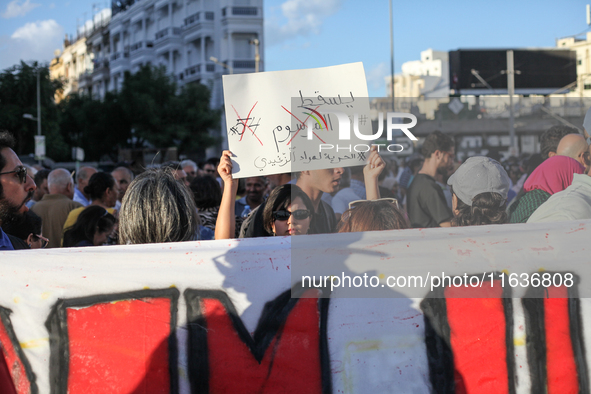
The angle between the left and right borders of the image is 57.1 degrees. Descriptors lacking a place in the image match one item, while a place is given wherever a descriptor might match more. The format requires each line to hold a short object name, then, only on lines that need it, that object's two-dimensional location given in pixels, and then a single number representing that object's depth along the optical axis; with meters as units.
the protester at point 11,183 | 2.32
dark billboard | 36.25
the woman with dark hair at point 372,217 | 2.56
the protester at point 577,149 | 3.12
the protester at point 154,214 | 2.41
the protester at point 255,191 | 4.90
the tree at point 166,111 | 32.09
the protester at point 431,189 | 3.65
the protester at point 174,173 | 2.60
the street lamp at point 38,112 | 32.35
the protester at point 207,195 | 4.30
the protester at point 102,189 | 4.84
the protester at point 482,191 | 2.60
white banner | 2.14
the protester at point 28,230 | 3.18
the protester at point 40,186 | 6.13
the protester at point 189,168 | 8.41
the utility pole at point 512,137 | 15.92
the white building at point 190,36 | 40.53
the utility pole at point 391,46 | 32.97
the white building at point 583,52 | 50.46
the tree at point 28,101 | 34.38
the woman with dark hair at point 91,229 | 3.85
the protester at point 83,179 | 6.05
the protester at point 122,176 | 5.95
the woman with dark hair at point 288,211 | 2.76
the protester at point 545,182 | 2.82
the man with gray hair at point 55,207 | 4.92
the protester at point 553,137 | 3.39
